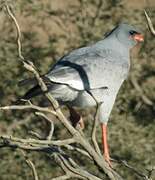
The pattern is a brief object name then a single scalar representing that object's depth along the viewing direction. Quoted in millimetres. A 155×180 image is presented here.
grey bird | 10664
